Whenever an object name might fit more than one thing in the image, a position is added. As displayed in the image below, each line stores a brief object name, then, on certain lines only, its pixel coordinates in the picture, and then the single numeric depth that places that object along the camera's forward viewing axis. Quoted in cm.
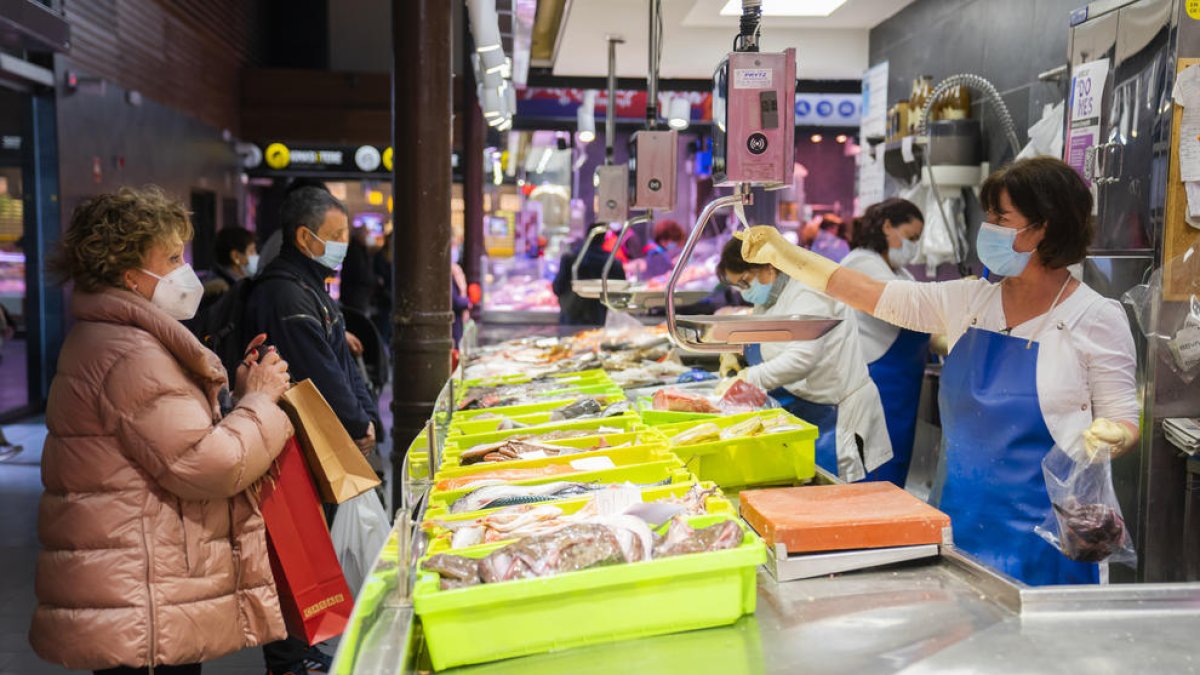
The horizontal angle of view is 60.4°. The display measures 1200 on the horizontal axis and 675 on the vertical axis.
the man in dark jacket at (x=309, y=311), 364
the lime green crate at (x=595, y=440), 277
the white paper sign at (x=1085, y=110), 396
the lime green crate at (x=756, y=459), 285
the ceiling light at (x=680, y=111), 1034
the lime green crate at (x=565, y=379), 431
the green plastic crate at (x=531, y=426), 302
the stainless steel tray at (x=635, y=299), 500
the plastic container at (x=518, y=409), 351
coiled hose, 537
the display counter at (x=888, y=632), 167
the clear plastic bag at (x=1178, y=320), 361
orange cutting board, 212
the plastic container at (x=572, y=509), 194
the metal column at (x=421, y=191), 460
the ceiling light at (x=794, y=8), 636
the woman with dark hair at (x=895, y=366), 503
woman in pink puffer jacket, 249
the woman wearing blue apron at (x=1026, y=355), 270
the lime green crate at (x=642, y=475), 238
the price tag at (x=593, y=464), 253
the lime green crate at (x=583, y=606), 165
